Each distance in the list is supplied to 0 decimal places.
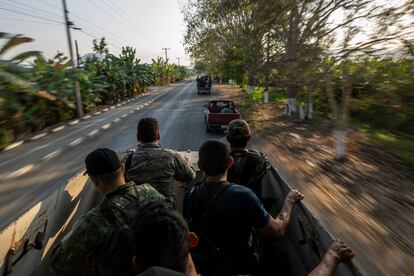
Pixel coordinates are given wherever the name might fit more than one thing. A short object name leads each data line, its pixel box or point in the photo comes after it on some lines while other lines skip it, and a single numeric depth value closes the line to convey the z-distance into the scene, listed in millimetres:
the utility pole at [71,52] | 22455
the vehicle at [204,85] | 43188
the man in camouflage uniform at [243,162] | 3947
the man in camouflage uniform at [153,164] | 4000
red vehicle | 14719
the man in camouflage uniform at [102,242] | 2461
